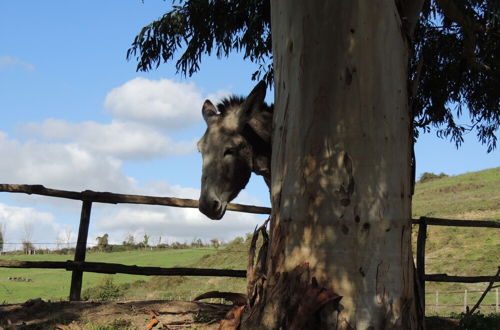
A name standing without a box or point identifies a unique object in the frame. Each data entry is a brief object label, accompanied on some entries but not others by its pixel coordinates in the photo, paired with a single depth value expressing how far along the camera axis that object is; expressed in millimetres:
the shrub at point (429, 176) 63581
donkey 5848
